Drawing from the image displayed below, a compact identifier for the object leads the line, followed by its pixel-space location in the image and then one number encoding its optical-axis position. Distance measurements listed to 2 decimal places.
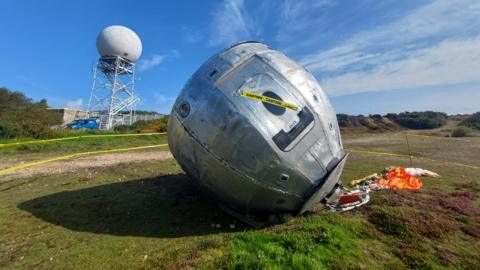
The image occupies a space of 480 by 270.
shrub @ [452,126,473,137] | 38.81
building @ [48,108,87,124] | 62.45
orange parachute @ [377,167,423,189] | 9.55
